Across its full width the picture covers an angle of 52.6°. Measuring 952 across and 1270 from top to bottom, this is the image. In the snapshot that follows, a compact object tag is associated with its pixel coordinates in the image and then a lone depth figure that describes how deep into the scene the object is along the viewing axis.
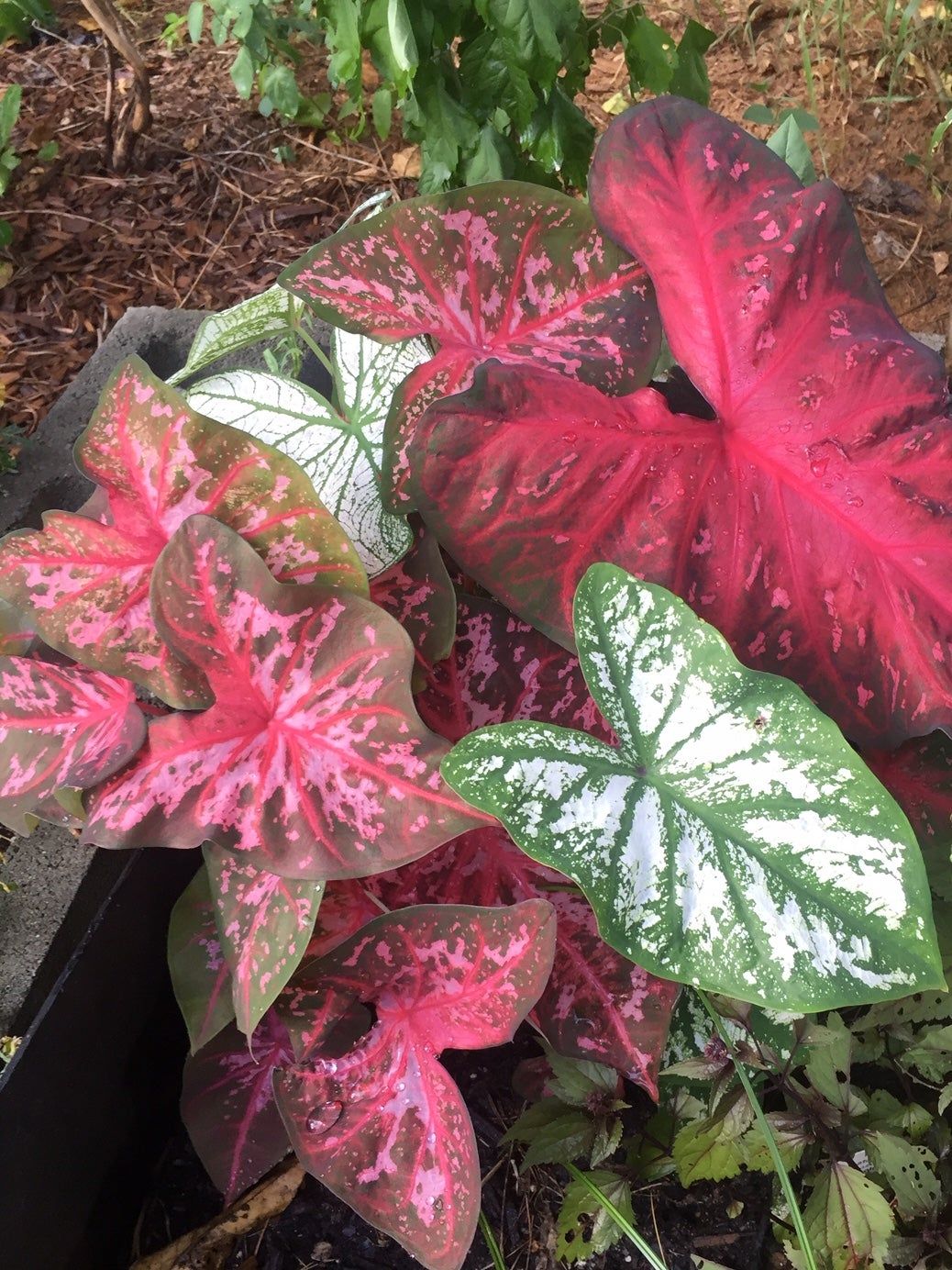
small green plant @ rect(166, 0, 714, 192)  1.17
